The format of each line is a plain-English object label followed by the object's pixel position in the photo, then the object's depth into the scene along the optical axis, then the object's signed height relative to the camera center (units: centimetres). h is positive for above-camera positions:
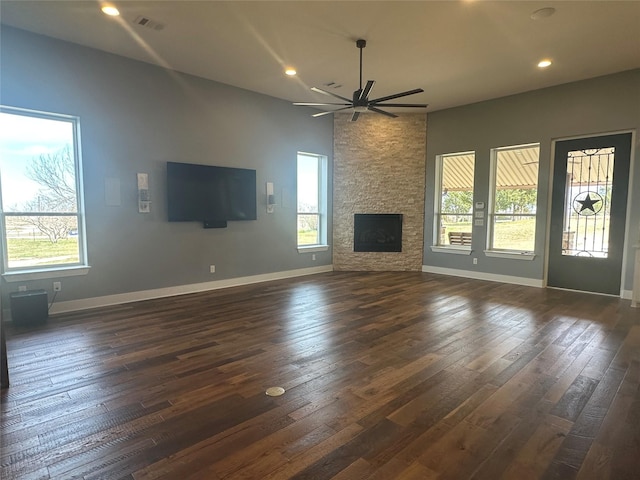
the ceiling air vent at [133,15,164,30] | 387 +206
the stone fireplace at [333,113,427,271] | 757 +70
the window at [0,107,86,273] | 419 +24
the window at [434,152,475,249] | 718 +29
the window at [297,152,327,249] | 729 +27
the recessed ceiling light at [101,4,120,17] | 362 +205
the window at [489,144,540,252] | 634 +29
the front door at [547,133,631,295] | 544 +2
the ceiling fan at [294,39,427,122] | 423 +132
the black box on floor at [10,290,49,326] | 394 -106
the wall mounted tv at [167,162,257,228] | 539 +29
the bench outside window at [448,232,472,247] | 723 -50
